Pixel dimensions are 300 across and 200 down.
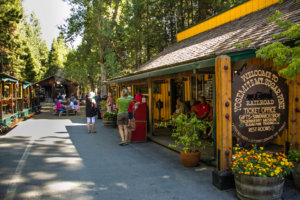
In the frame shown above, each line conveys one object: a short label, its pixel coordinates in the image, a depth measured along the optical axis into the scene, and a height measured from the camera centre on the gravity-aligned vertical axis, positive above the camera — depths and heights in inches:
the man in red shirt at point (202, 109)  302.2 -16.2
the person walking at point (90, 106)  379.5 -12.9
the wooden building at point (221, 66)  158.7 +30.4
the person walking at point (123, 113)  296.5 -19.4
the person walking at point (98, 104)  634.7 -16.0
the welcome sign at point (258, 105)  158.7 -6.3
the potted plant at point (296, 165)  153.9 -46.4
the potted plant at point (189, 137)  202.7 -34.5
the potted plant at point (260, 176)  136.3 -47.4
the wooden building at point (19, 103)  477.3 -11.6
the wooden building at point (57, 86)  1337.4 +81.0
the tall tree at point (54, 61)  2027.6 +332.7
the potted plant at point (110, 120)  471.3 -44.6
